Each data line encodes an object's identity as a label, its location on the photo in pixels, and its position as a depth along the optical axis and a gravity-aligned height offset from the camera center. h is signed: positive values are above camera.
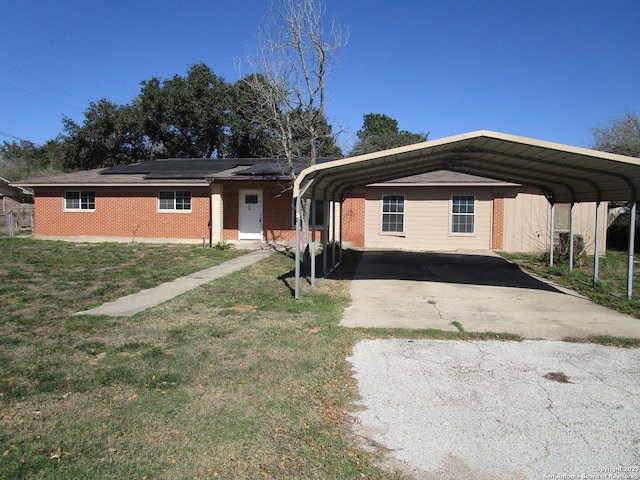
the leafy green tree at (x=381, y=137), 45.38 +8.63
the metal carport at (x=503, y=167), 7.90 +1.19
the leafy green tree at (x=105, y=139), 36.28 +6.29
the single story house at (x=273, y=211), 18.09 +0.33
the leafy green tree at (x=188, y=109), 35.31 +8.30
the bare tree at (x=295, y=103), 13.44 +3.55
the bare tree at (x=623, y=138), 27.84 +5.25
